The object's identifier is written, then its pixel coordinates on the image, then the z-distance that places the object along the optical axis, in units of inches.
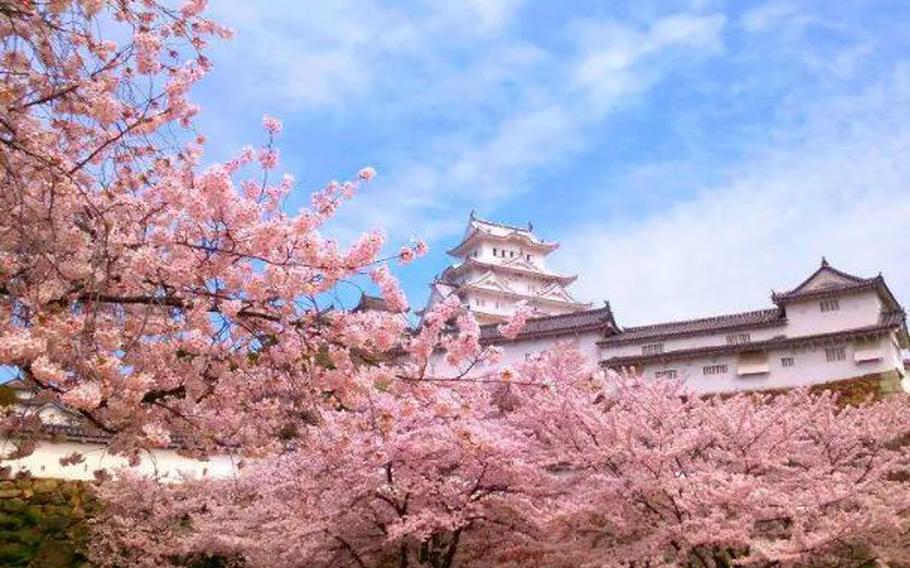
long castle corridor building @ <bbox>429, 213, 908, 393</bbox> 1138.7
